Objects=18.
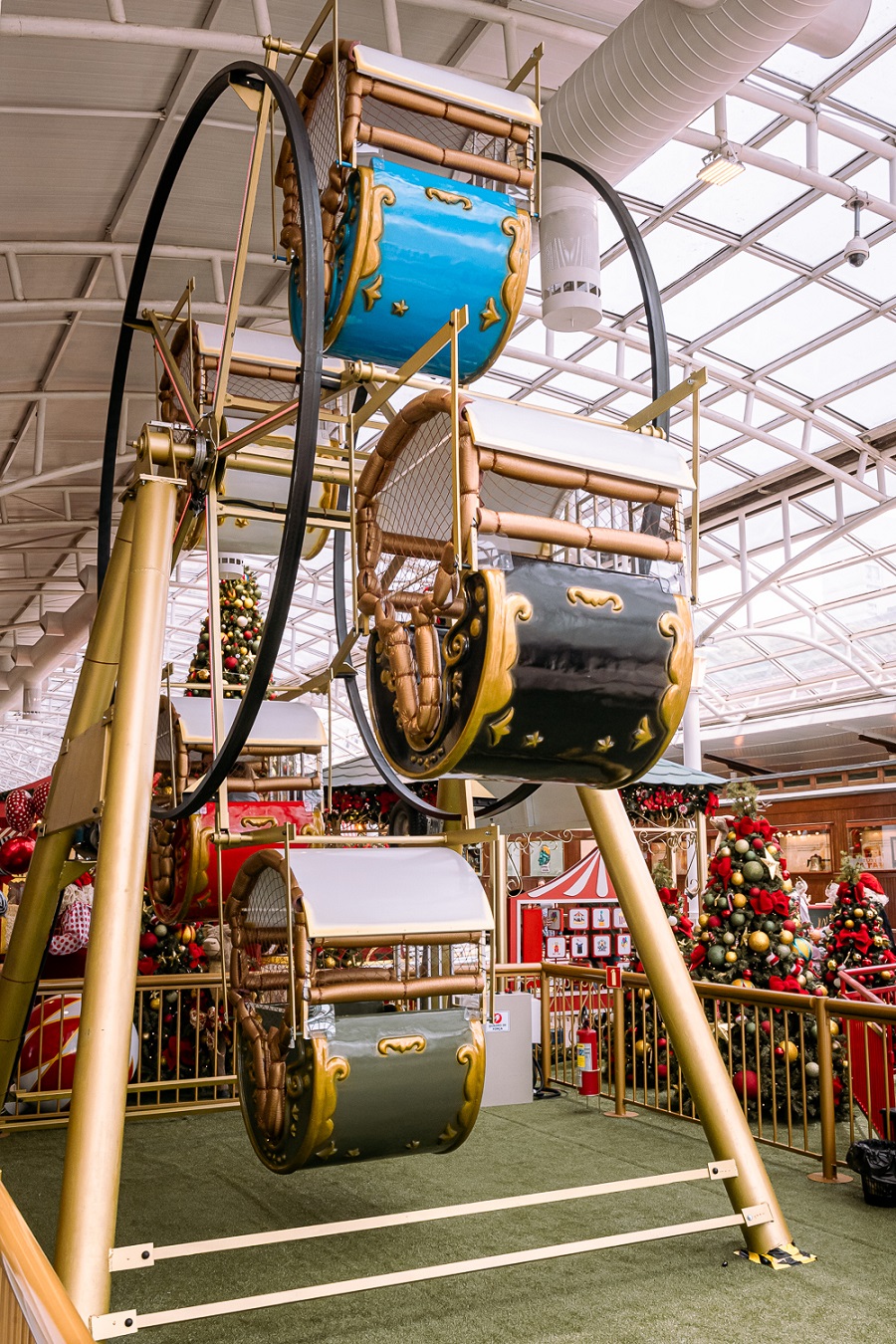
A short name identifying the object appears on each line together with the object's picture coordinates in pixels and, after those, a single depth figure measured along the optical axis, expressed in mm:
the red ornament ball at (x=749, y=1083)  6352
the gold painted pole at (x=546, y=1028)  7297
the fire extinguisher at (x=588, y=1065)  6750
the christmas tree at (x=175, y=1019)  7004
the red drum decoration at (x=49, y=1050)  6270
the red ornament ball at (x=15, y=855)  6898
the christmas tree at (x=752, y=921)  6902
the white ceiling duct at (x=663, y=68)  5738
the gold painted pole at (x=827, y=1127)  5043
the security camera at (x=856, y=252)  10102
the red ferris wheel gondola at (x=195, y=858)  5062
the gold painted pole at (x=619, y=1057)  6453
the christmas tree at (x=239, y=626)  8344
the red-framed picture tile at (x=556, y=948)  8703
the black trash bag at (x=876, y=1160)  4613
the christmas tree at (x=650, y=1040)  6578
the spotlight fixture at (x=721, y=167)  9078
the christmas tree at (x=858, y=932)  8164
